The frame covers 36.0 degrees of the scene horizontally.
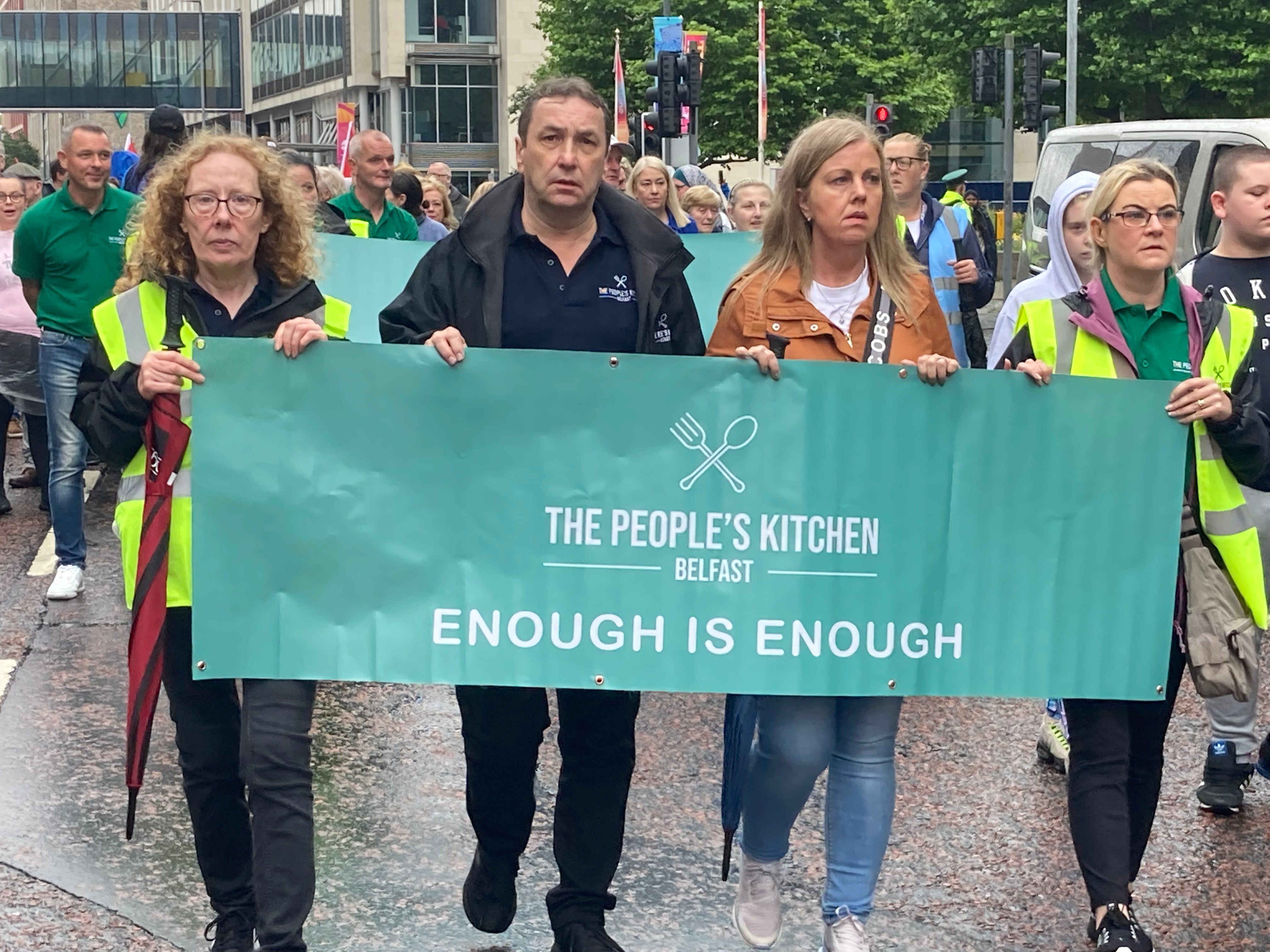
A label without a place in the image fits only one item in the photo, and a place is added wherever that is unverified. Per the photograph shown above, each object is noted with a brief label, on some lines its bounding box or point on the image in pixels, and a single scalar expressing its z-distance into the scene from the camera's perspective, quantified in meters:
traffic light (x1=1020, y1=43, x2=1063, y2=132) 29.62
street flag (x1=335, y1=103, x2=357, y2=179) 30.36
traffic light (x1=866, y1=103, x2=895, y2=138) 28.98
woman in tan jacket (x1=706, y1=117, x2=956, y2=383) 4.30
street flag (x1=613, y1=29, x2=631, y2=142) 28.08
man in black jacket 4.18
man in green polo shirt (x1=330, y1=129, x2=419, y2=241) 9.62
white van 11.14
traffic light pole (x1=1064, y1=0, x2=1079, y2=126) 35.12
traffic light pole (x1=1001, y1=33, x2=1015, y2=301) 27.73
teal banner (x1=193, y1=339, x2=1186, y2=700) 4.09
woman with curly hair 4.06
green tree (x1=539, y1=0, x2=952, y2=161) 53.12
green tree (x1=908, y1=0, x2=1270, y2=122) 40.41
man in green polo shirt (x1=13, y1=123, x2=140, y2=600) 8.94
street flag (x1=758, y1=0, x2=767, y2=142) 28.41
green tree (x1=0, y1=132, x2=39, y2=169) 112.94
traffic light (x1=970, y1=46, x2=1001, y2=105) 31.16
